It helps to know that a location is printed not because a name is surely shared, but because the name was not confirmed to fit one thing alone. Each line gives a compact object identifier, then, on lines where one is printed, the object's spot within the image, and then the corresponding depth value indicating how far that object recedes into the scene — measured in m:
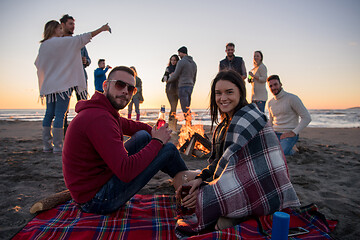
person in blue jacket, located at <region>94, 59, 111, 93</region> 7.76
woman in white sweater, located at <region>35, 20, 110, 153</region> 4.47
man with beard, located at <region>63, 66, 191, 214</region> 1.93
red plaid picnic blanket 1.95
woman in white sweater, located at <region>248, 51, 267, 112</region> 6.61
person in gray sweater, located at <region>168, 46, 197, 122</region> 7.14
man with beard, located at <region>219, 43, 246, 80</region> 6.73
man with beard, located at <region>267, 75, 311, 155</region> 5.00
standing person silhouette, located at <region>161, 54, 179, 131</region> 8.02
